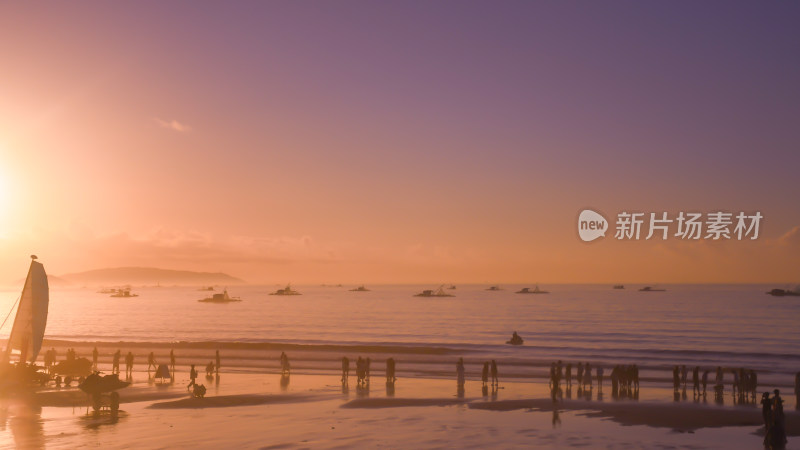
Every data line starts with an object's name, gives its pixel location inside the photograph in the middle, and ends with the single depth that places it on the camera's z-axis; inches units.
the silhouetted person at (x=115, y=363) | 1945.9
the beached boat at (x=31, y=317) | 1823.3
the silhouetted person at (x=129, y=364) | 1863.9
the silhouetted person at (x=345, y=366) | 1722.8
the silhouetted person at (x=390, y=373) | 1697.8
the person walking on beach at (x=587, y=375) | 1616.1
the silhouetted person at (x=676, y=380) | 1523.4
